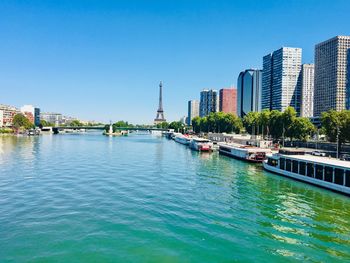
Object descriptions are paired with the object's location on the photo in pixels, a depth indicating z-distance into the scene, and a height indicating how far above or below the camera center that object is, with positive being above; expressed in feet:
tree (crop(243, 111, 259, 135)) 471.95 +11.10
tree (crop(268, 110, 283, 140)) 363.27 +5.95
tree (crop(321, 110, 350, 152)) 259.80 +5.26
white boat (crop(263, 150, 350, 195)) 128.57 -18.75
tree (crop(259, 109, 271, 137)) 409.28 +12.77
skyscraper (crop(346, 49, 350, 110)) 552.00 +77.79
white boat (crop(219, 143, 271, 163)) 243.40 -19.58
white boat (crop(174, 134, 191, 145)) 495.49 -19.81
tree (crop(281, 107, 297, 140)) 349.20 +11.36
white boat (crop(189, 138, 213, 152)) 356.38 -19.56
